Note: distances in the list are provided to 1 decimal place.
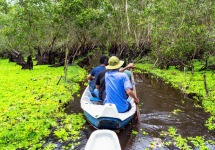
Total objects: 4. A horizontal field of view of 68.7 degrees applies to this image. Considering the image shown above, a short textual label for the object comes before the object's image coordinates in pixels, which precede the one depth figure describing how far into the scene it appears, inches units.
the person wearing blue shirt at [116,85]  168.1
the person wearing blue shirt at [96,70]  278.1
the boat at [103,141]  114.7
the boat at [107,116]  154.2
